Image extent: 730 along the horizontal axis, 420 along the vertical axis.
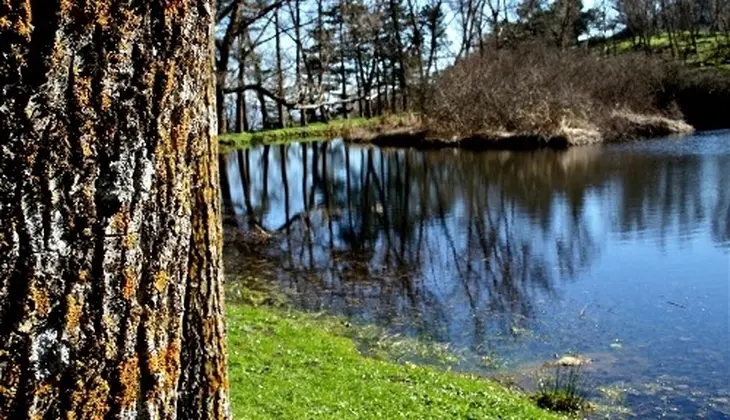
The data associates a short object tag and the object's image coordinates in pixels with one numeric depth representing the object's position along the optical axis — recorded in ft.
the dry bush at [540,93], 128.16
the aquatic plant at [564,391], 27.27
